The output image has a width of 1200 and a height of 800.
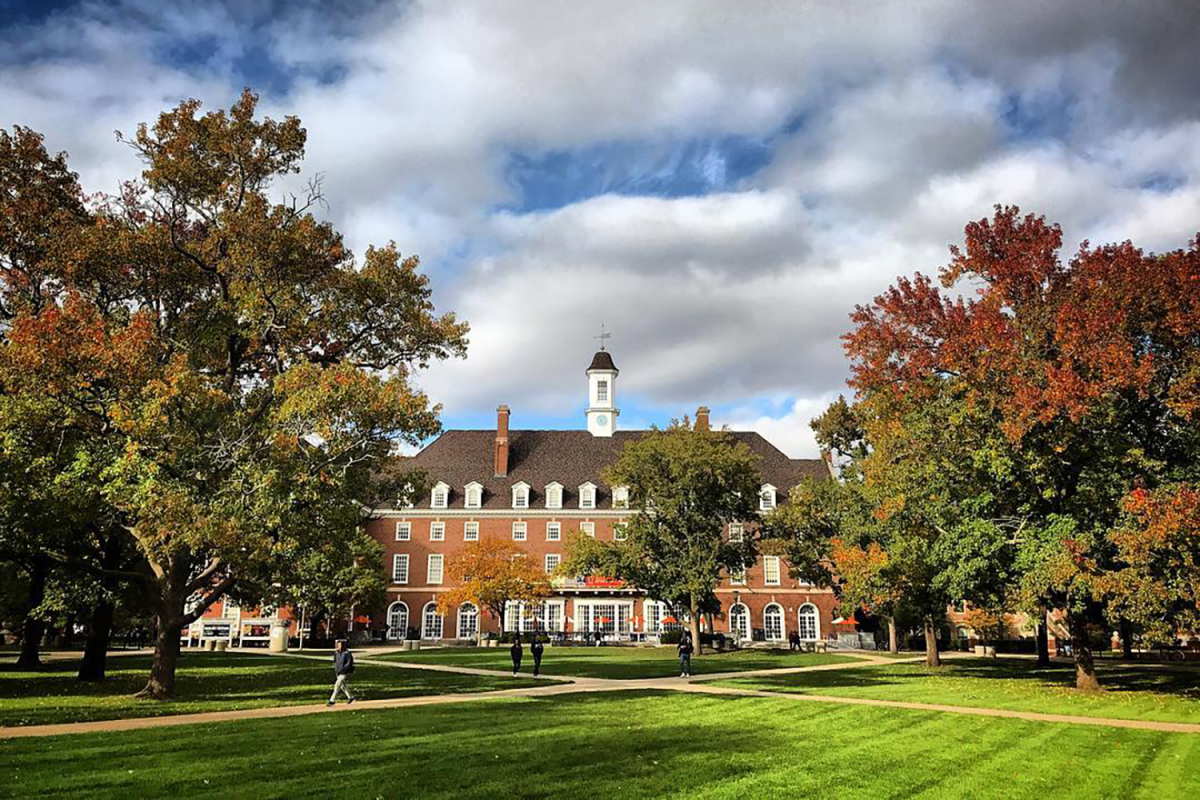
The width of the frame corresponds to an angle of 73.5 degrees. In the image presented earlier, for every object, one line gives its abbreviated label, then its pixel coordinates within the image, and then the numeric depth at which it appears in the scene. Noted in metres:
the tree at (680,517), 43.44
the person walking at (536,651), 28.02
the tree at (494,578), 51.44
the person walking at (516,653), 27.94
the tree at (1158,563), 19.92
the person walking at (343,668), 19.05
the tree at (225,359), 18.38
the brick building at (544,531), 63.44
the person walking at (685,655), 28.35
